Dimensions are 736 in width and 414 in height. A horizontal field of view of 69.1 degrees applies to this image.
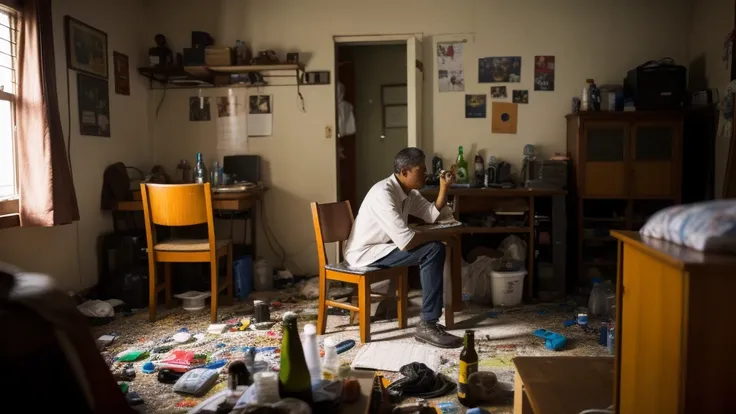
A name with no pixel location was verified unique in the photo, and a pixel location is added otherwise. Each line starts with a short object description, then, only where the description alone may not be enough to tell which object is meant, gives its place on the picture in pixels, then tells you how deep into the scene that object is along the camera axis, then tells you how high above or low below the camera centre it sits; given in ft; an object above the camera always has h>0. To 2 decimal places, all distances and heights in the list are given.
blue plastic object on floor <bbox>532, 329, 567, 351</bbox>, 9.27 -3.30
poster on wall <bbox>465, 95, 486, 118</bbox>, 14.60 +1.36
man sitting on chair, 9.50 -1.59
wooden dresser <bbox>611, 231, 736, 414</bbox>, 2.97 -1.04
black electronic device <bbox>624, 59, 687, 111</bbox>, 12.85 +1.65
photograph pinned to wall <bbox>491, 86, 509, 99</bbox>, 14.53 +1.70
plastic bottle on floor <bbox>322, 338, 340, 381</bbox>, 5.22 -2.13
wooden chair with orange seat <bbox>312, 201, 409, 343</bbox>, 9.53 -2.15
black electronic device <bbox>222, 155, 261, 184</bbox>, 15.03 -0.28
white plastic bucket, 12.08 -2.99
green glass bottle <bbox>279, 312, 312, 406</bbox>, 4.69 -1.89
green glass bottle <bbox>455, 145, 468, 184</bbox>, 14.10 -0.37
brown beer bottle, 7.07 -2.80
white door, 13.97 +1.79
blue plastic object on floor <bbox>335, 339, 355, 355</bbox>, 9.14 -3.27
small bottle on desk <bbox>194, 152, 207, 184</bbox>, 14.24 -0.36
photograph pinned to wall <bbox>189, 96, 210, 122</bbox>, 15.28 +1.40
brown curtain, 10.14 +0.69
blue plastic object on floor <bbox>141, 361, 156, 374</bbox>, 8.38 -3.31
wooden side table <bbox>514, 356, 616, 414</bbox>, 4.60 -2.16
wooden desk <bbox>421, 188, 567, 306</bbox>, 12.72 -1.23
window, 10.16 +1.16
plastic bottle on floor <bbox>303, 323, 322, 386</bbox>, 5.07 -1.92
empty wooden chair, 10.67 -1.25
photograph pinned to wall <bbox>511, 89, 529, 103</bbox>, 14.46 +1.61
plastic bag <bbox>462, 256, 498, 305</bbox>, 12.52 -2.96
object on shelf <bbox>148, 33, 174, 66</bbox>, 14.57 +2.83
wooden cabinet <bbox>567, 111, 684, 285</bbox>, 13.12 -0.27
